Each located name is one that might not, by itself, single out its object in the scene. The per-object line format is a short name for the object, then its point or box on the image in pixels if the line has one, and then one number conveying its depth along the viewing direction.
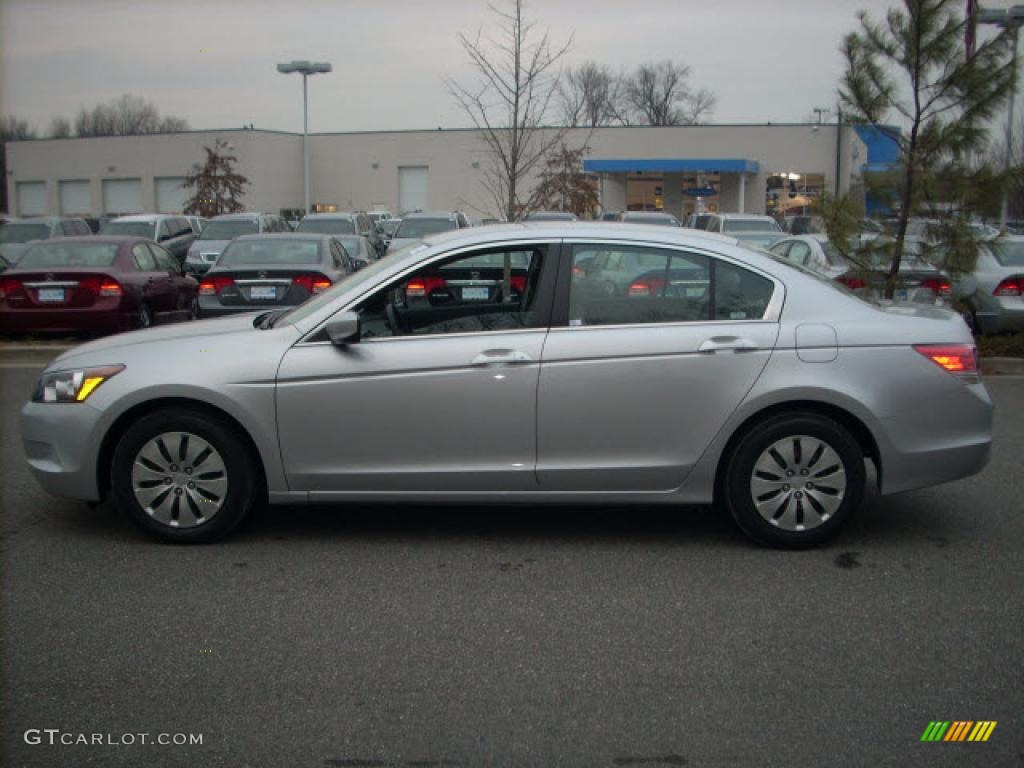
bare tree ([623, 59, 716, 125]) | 86.88
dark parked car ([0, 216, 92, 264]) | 23.22
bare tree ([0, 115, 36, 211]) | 60.26
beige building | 52.44
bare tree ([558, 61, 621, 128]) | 61.94
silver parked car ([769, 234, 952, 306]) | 11.82
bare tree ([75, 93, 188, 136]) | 73.06
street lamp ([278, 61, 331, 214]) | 36.78
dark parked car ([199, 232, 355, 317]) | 12.41
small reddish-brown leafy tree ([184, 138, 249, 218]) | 46.12
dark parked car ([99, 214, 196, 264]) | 27.36
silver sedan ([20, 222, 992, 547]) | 5.48
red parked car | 12.87
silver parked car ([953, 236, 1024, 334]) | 12.59
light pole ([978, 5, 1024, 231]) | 11.16
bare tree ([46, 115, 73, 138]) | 73.38
